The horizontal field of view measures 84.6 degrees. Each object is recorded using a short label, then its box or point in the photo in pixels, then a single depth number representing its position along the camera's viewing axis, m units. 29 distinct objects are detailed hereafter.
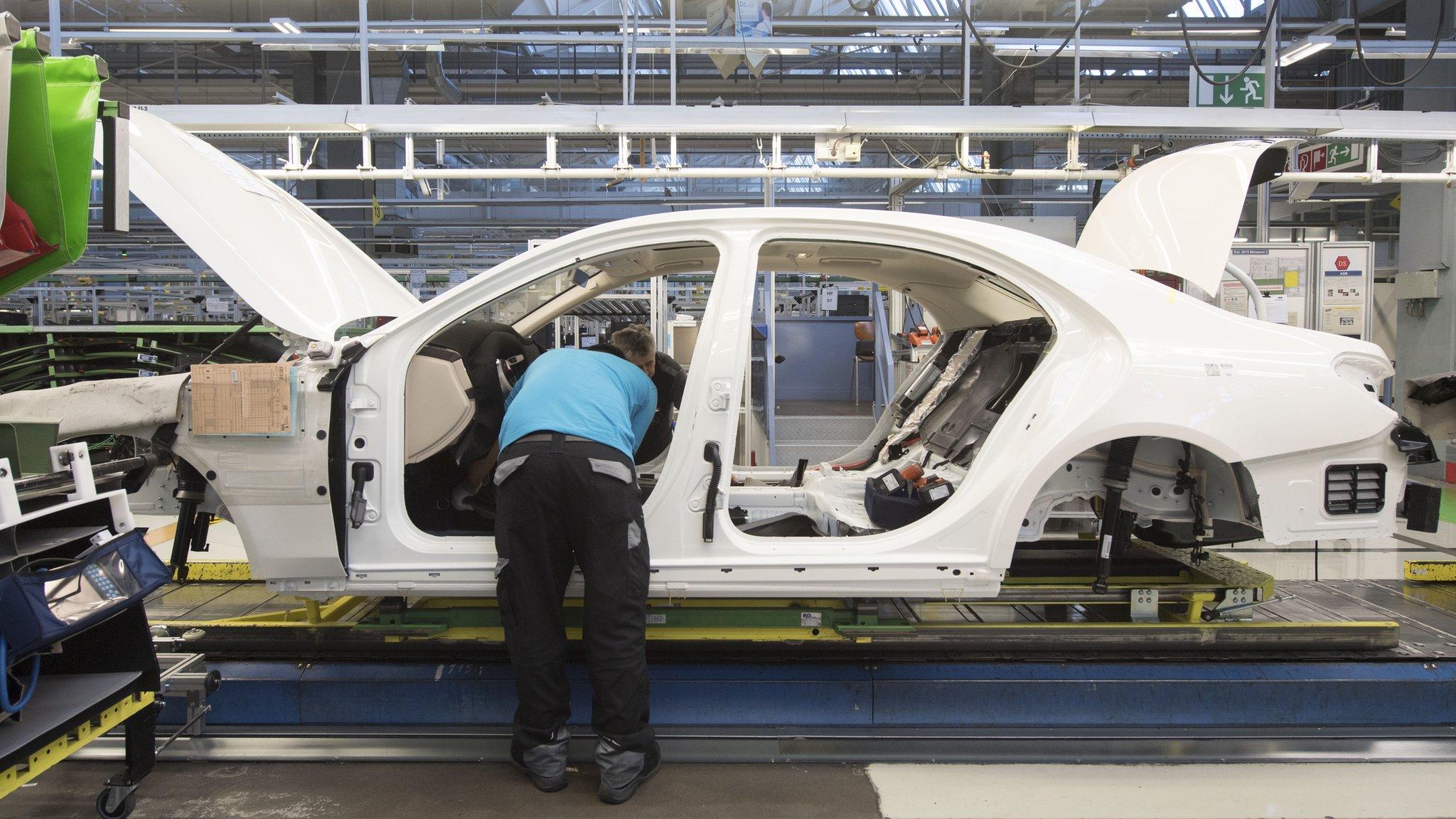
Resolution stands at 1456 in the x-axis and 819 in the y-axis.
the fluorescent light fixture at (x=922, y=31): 7.62
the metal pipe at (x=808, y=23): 7.00
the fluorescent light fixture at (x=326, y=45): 5.71
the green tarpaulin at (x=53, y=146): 1.88
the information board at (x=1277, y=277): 6.16
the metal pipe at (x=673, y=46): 5.25
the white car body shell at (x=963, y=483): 2.53
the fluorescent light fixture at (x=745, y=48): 5.45
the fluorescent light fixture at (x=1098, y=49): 6.41
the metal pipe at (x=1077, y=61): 5.29
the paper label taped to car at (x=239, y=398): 2.49
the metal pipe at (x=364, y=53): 5.04
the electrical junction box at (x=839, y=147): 4.75
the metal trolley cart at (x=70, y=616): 1.86
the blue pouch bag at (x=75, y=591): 1.83
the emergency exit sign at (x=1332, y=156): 6.22
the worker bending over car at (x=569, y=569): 2.39
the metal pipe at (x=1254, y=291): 3.06
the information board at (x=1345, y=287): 6.34
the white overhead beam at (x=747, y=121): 4.54
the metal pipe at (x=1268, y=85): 5.70
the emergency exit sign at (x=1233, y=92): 5.99
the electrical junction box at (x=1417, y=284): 7.64
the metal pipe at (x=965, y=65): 5.55
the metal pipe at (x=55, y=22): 4.86
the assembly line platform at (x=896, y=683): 2.78
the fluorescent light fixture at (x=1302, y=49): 6.38
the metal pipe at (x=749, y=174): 4.71
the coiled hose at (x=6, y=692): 1.80
